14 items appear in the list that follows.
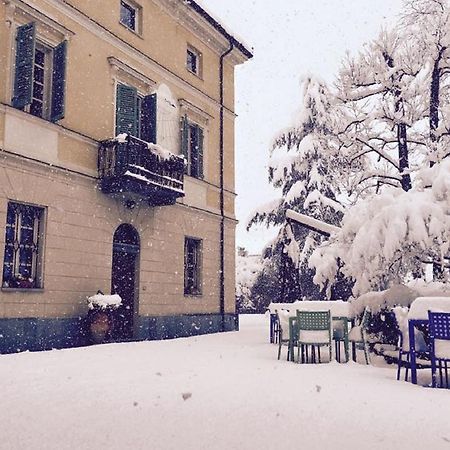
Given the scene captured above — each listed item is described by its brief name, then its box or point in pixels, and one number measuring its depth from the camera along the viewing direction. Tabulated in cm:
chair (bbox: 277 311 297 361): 851
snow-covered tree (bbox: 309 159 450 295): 774
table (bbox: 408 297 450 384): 623
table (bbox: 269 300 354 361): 1042
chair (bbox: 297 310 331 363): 809
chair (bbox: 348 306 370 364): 830
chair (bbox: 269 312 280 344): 1208
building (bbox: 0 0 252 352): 1018
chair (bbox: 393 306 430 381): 650
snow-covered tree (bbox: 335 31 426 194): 1495
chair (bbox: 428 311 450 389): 597
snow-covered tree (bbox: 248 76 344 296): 2141
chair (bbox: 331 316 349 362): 864
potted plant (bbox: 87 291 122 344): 1095
